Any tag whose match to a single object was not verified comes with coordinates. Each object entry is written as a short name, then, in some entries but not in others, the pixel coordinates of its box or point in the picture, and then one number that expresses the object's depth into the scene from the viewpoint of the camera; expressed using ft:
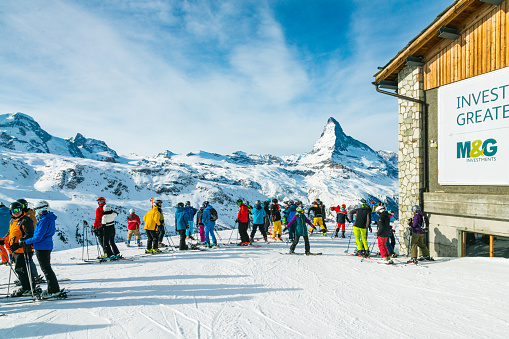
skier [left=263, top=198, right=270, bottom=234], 44.73
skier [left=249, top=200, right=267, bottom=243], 38.40
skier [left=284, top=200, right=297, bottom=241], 32.71
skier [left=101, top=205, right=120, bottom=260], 28.53
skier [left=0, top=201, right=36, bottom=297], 17.58
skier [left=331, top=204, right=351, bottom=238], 46.06
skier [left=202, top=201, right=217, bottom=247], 35.70
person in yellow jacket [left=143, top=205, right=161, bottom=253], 32.89
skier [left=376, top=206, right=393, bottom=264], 26.37
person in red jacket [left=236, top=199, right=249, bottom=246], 37.06
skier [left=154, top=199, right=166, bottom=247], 35.43
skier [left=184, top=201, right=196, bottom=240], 39.18
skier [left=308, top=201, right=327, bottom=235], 47.55
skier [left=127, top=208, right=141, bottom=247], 41.96
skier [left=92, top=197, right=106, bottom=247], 28.84
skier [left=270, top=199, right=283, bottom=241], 42.93
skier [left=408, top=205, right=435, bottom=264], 25.40
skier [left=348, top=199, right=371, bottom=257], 27.91
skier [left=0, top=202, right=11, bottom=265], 26.35
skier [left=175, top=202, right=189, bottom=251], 34.63
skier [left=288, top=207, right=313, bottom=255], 29.55
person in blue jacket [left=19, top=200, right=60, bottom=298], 16.53
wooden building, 23.57
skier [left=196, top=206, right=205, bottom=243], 40.32
